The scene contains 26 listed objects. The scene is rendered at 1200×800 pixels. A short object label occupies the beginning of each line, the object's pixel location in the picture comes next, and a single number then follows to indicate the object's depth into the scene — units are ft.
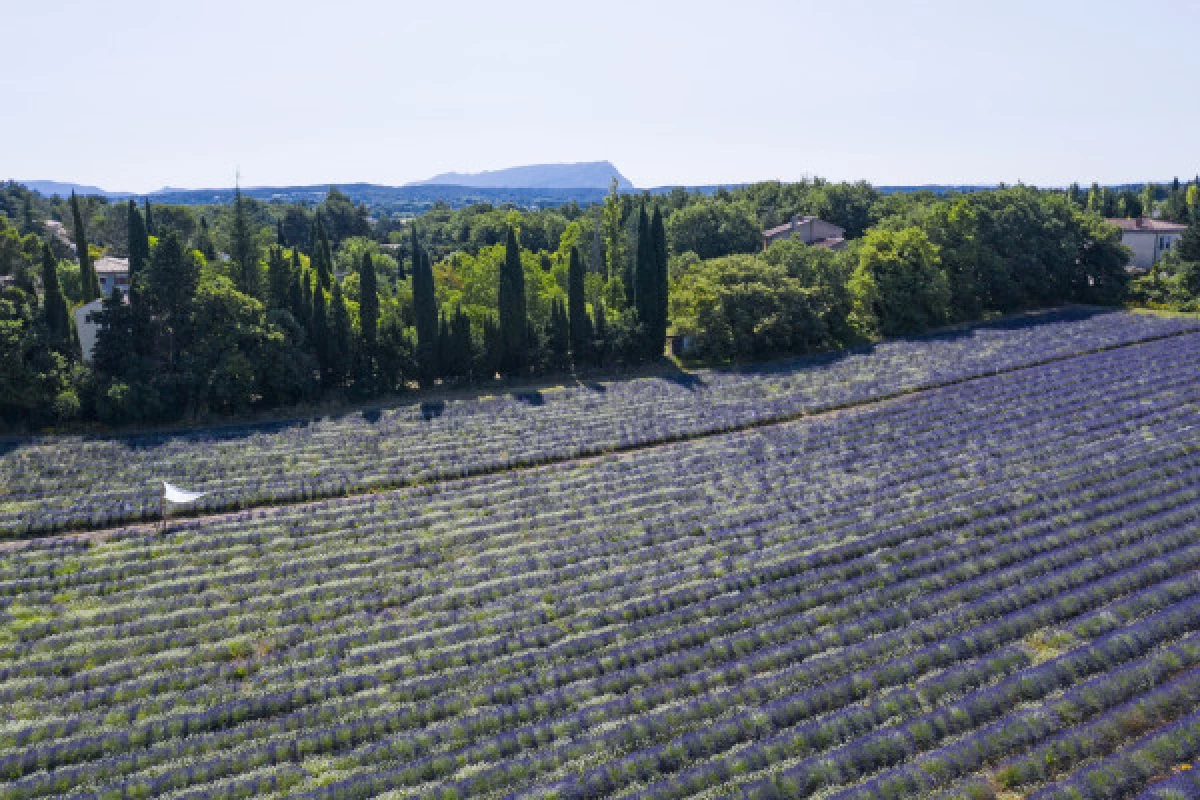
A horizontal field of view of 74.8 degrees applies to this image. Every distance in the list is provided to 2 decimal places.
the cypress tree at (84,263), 166.61
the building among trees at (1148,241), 263.29
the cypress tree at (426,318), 156.04
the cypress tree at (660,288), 174.60
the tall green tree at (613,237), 220.62
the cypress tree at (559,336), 164.45
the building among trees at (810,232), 272.92
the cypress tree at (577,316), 166.91
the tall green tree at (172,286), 132.46
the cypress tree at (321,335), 148.97
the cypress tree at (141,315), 133.49
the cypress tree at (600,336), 168.04
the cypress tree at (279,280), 152.35
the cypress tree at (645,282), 173.88
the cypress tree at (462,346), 156.87
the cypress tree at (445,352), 156.97
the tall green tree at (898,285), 182.91
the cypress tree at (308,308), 150.51
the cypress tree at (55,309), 135.85
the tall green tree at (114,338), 132.36
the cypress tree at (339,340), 149.07
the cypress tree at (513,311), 159.94
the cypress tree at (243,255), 156.97
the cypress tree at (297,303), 152.56
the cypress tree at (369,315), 150.82
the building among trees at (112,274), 195.23
